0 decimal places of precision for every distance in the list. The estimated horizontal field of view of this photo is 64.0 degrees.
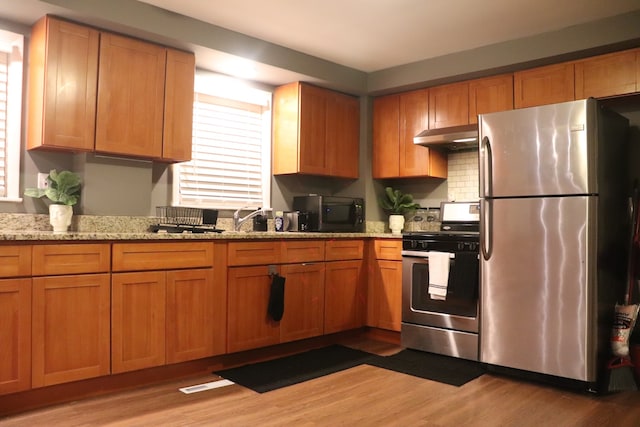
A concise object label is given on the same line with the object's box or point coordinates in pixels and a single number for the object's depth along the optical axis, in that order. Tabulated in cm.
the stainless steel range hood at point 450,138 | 428
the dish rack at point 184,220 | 349
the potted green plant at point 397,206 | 498
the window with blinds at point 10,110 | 328
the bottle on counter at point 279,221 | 455
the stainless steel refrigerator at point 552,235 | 308
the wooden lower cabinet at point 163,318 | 292
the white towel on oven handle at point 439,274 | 383
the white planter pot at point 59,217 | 321
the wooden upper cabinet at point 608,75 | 353
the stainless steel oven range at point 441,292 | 374
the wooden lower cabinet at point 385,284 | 432
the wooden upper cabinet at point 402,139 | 472
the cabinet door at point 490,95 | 415
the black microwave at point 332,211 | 451
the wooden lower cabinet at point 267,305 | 349
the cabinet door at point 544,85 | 381
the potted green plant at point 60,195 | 321
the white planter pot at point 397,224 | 497
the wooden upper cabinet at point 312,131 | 458
